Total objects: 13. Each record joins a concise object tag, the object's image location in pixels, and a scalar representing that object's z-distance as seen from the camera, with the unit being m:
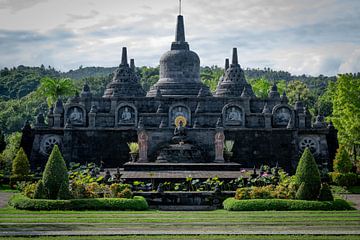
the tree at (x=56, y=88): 79.94
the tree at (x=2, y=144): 56.62
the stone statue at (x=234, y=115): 54.75
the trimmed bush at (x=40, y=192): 28.92
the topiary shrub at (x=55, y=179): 28.77
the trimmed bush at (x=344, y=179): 42.69
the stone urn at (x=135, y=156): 50.19
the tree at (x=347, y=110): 56.75
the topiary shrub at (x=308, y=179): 29.36
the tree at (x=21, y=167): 43.69
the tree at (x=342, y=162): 44.56
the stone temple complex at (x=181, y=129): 51.41
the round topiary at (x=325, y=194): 28.86
